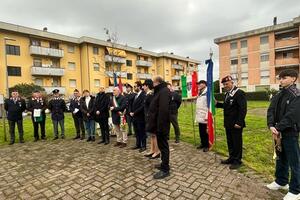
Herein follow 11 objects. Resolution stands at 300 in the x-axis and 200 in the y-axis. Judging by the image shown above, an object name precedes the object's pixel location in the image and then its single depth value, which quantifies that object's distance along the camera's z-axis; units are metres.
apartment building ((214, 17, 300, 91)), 34.88
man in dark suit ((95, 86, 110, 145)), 7.41
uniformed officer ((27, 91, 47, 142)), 8.42
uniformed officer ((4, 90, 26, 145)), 8.12
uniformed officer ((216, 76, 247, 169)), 4.71
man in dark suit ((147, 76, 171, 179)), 4.37
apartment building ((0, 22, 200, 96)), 29.06
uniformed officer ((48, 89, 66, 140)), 8.62
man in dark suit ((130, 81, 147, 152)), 6.47
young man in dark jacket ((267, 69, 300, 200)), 3.32
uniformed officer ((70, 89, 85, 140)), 8.44
